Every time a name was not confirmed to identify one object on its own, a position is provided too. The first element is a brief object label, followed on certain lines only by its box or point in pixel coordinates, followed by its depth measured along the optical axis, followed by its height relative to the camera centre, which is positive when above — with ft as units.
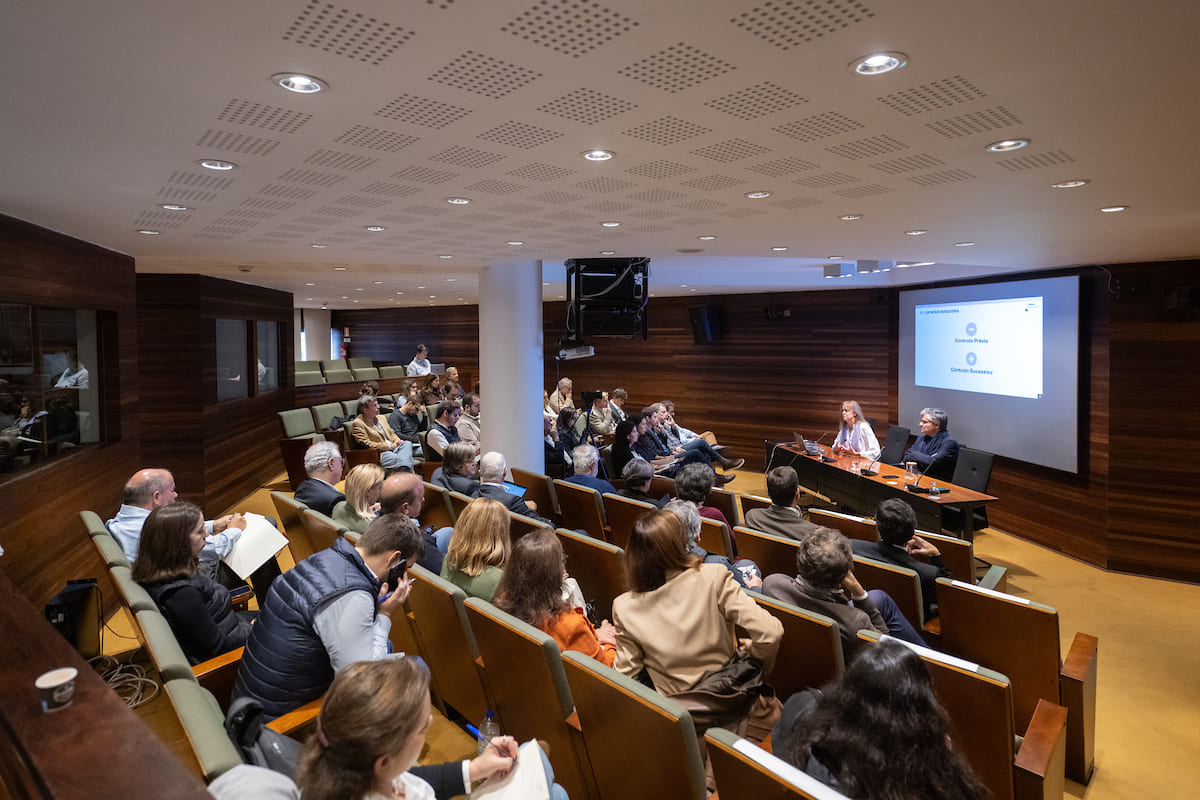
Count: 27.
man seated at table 23.39 -2.66
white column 22.22 +0.46
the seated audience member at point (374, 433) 27.55 -2.25
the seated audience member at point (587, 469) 17.81 -2.56
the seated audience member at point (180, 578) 9.36 -2.79
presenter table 19.26 -3.74
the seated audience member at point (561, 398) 35.50 -1.11
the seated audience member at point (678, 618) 7.90 -2.88
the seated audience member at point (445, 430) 25.05 -1.96
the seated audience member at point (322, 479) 14.73 -2.27
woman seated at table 27.30 -2.55
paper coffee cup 5.27 -2.43
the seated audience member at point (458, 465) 17.39 -2.25
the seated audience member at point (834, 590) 9.00 -3.01
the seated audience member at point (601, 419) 33.22 -2.05
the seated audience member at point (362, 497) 13.75 -2.40
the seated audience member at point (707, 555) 11.02 -3.04
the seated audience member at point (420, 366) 47.34 +0.92
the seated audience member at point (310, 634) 7.64 -2.91
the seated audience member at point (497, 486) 14.70 -2.46
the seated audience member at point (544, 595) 8.78 -2.86
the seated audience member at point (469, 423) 25.80 -1.71
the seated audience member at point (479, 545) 10.27 -2.55
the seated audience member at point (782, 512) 13.39 -2.80
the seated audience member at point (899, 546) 11.76 -3.08
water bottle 7.16 -3.78
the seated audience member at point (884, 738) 5.05 -2.85
